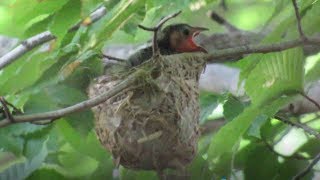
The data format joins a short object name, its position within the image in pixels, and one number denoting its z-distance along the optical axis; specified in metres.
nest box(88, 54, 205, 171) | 4.44
